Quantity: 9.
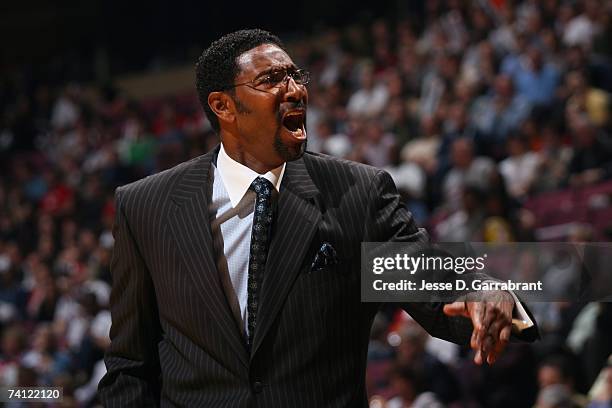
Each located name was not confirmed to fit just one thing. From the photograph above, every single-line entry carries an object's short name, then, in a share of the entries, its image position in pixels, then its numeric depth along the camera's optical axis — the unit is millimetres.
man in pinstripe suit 4395
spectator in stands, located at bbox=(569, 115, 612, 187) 14398
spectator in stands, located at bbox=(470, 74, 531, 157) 16250
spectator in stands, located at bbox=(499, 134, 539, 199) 15008
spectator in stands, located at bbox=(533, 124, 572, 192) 14797
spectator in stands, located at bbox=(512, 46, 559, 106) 16703
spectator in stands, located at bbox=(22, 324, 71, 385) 15477
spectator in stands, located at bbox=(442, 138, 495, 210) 14766
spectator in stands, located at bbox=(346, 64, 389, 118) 20094
